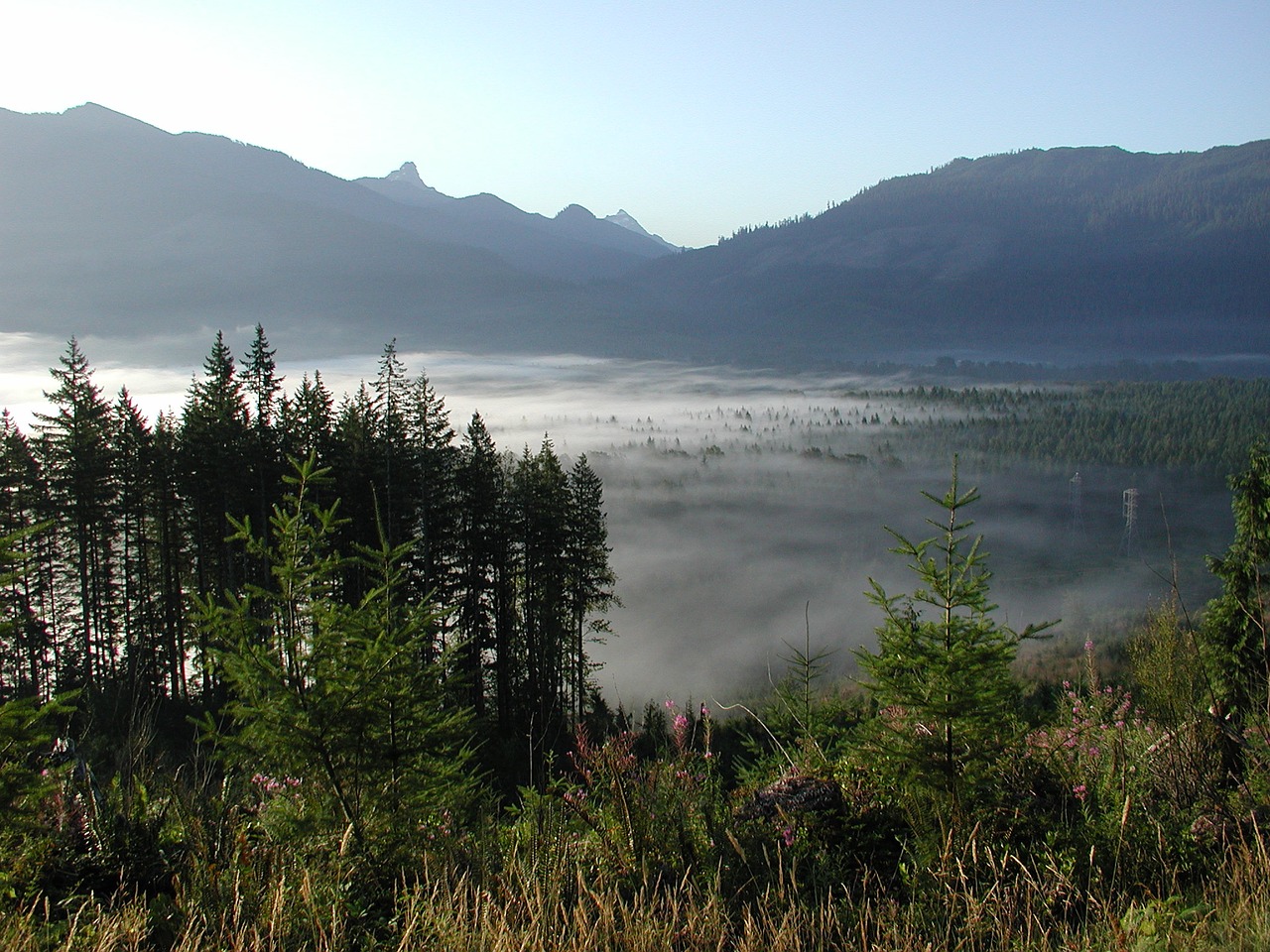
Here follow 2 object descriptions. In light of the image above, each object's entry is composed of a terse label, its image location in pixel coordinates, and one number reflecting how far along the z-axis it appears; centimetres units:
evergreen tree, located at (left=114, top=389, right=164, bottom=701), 2666
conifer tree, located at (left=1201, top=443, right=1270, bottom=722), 2002
